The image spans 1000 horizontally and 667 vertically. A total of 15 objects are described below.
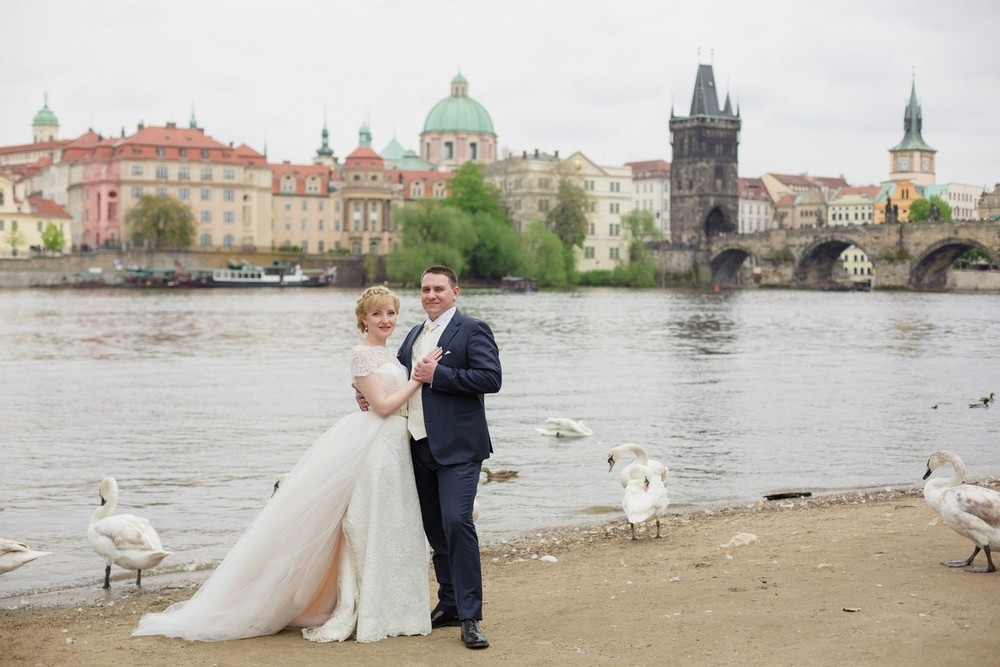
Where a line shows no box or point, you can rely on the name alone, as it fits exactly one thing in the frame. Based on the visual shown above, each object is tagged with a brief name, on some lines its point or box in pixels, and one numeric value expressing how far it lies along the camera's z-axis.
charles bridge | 108.94
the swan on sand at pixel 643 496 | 10.23
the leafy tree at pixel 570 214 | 110.75
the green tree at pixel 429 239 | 88.25
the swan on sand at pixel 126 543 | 9.05
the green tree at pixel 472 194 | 100.44
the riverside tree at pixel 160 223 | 109.75
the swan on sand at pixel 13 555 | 8.43
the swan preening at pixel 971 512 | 8.10
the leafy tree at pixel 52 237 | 109.38
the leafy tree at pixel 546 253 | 99.50
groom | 6.71
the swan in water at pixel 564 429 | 18.23
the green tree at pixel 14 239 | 109.49
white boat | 105.06
